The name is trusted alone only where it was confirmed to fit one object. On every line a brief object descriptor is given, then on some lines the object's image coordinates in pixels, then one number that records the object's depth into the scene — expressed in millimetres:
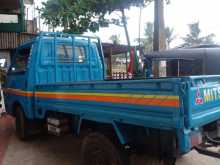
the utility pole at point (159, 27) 8588
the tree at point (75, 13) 8883
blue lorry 1862
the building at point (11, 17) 5778
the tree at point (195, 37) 30597
